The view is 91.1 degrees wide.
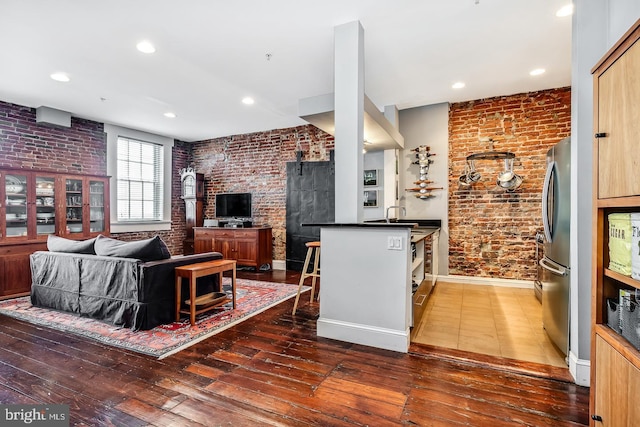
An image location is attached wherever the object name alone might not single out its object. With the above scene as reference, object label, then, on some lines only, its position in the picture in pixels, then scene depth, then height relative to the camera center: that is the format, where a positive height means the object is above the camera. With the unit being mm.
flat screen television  6785 +161
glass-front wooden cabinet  4324 -29
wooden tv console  6051 -620
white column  2822 +849
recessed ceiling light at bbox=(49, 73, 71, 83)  3848 +1687
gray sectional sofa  2986 -726
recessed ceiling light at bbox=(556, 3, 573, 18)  2630 +1727
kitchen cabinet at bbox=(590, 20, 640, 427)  1173 +60
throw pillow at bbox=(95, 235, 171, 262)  3086 -379
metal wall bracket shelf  4270 +797
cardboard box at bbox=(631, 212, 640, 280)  1198 -127
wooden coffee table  3111 -793
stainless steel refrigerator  2361 -223
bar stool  3508 -549
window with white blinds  6250 +671
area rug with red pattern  2703 -1128
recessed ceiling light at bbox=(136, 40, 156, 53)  3157 +1708
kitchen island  2592 -623
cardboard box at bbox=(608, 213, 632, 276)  1267 -126
